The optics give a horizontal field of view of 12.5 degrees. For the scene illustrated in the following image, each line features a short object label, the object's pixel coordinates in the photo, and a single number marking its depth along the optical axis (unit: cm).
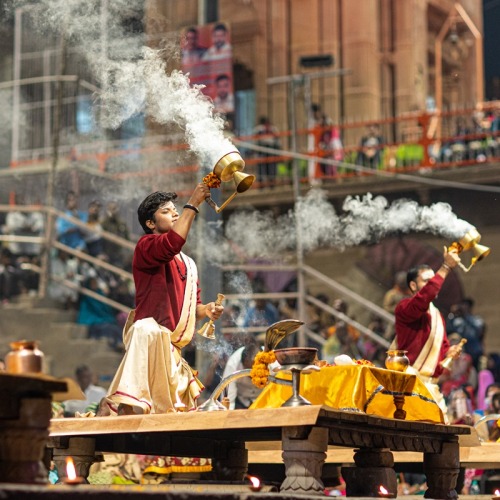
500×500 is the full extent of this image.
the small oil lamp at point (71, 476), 874
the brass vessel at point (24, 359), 913
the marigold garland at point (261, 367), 1284
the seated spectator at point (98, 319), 2862
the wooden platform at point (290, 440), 1132
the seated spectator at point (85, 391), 2288
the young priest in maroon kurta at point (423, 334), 1820
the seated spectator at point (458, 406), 2179
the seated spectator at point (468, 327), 2777
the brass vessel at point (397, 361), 1558
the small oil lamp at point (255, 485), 967
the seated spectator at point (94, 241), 2984
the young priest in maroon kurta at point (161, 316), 1349
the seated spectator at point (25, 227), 3047
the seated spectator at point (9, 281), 2956
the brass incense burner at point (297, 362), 1198
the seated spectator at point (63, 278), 2918
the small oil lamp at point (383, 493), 1238
